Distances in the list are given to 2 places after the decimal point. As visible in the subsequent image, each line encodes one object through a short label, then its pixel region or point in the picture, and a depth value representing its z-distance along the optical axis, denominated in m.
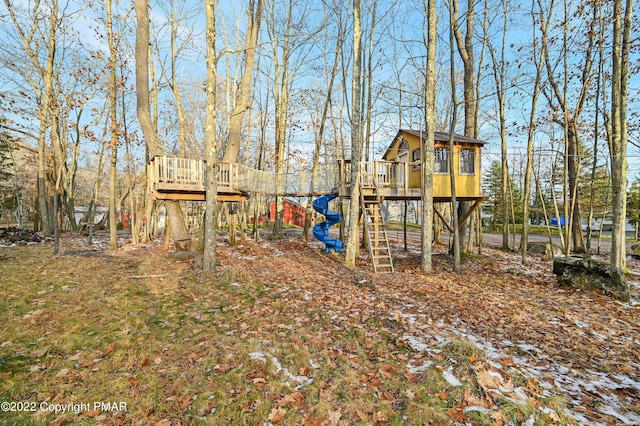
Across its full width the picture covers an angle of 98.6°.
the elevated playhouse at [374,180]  9.51
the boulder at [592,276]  6.46
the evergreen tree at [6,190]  25.05
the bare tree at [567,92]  10.70
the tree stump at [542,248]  14.61
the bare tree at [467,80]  11.38
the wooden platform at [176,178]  9.19
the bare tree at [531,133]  10.65
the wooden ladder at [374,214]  9.00
